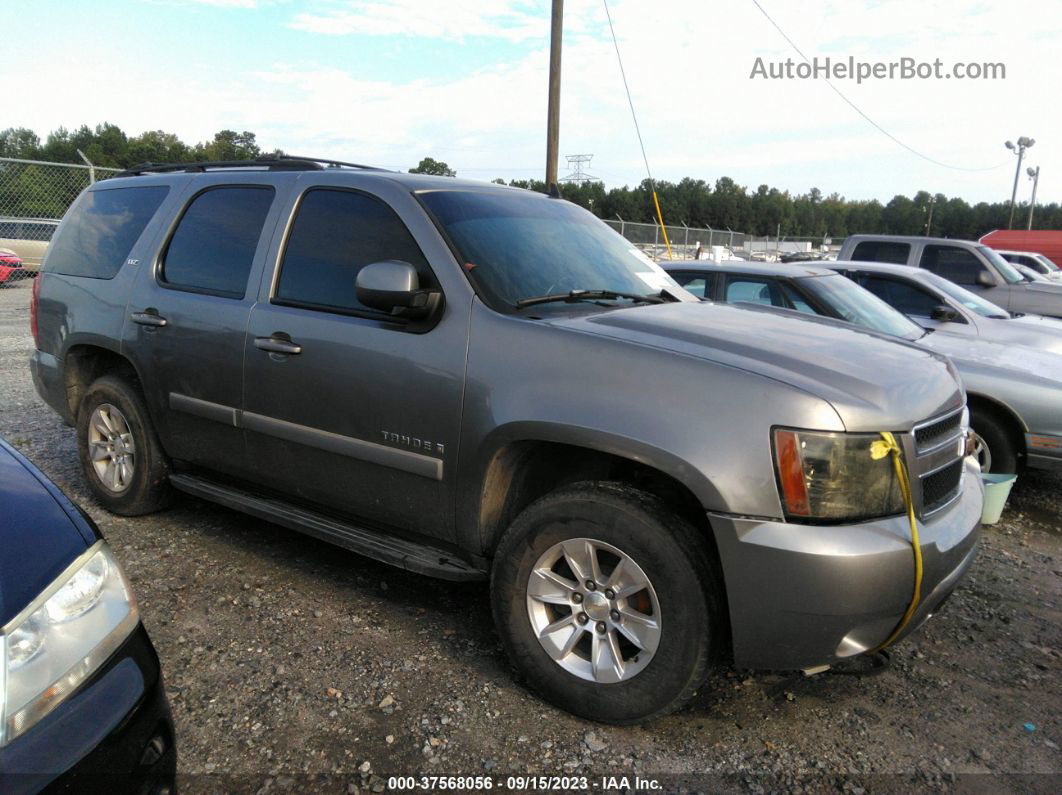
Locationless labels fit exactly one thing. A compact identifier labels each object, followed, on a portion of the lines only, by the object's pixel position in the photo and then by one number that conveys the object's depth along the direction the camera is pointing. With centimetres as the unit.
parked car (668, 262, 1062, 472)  479
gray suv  228
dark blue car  147
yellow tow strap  229
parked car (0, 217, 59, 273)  1579
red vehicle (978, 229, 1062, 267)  3064
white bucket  436
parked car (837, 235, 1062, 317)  1006
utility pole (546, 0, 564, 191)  1271
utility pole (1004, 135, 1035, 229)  4062
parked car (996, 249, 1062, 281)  1875
